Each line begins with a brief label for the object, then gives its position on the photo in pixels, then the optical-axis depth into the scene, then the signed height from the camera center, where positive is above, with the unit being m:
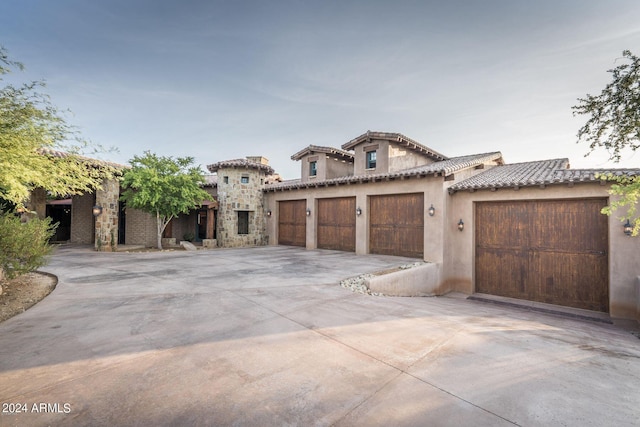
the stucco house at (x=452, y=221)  8.20 -0.10
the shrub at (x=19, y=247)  5.61 -0.61
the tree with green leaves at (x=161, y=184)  13.13 +1.81
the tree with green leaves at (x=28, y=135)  4.29 +1.68
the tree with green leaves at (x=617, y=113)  4.91 +2.12
